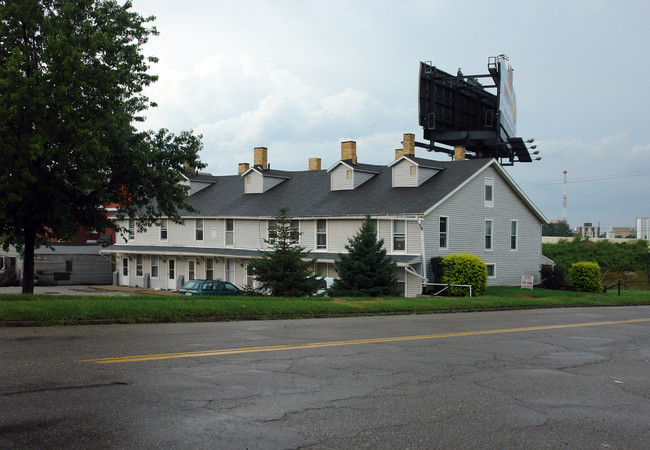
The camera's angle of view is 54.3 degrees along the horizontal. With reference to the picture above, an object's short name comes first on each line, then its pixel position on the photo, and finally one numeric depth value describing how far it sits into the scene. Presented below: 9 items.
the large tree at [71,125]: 18.91
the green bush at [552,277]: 42.12
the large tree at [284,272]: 28.55
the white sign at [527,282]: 37.47
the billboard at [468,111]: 47.28
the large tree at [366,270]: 31.00
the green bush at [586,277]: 40.72
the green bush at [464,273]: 33.78
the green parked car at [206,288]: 34.94
